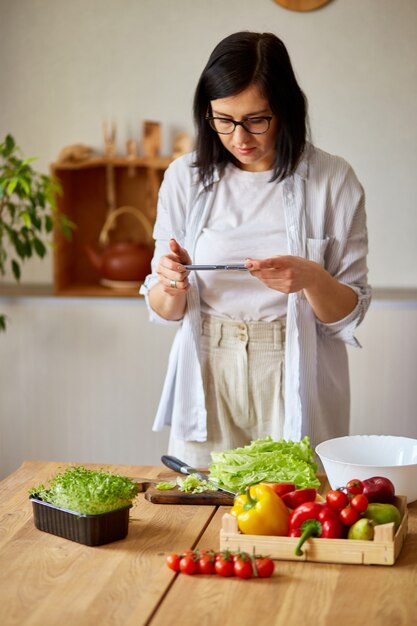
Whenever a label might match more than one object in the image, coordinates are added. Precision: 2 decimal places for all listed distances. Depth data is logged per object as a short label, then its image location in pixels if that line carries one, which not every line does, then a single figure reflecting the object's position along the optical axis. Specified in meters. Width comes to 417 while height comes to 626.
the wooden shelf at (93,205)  4.24
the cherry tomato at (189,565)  1.68
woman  2.49
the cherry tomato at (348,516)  1.74
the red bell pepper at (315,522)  1.73
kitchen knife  2.19
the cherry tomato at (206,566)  1.68
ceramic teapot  4.13
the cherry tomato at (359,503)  1.75
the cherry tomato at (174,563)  1.69
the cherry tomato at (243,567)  1.65
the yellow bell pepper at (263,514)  1.77
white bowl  2.18
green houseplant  3.63
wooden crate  1.70
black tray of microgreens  1.81
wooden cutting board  2.07
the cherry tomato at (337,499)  1.76
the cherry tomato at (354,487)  1.80
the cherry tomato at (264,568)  1.66
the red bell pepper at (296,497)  1.85
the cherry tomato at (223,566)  1.66
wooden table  1.52
